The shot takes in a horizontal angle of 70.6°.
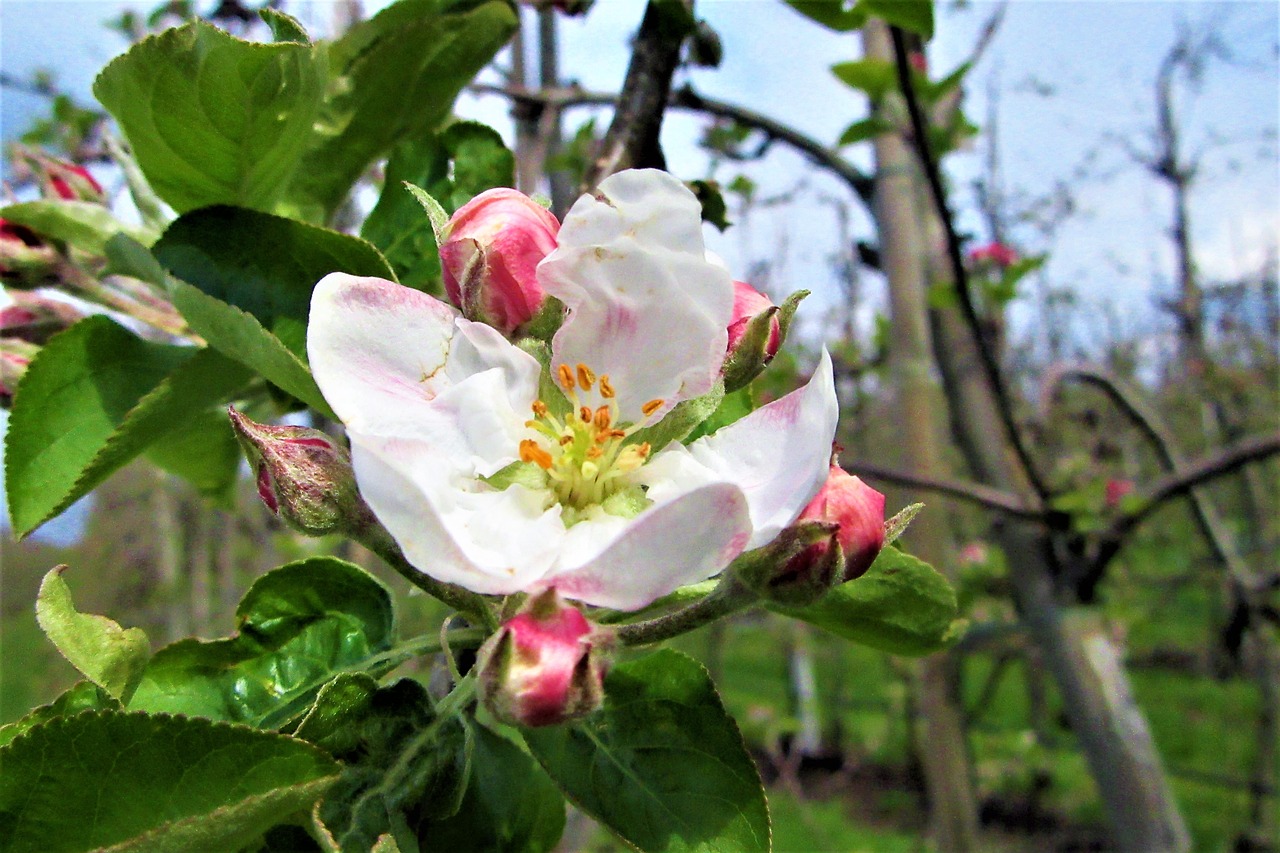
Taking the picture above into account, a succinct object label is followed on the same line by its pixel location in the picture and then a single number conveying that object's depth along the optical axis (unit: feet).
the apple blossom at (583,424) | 0.22
